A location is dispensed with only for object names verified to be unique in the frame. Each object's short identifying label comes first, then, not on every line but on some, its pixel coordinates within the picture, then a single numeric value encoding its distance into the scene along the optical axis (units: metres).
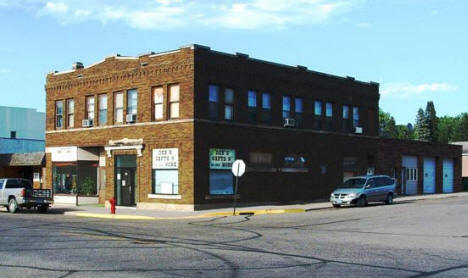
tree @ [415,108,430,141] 126.00
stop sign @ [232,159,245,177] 28.54
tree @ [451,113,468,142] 147.12
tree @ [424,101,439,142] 127.05
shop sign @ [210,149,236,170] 32.06
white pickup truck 31.22
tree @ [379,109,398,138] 140.12
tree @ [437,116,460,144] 152.62
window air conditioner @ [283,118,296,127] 35.97
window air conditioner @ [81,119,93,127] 36.84
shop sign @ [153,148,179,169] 31.80
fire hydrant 29.44
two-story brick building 31.64
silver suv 32.12
